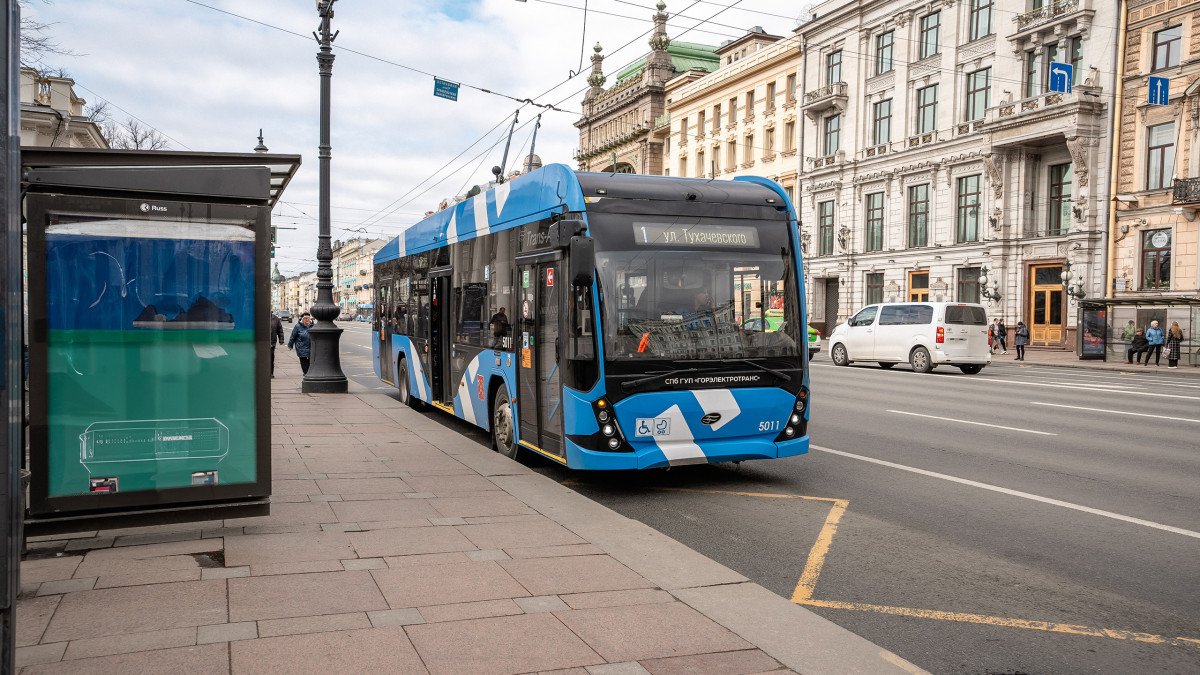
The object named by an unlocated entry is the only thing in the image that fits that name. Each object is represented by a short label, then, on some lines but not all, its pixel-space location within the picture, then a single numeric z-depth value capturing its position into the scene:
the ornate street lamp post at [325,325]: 16.58
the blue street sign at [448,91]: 22.27
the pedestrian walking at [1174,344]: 29.19
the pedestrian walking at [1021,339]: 33.50
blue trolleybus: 7.93
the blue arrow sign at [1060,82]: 34.04
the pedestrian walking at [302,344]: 20.78
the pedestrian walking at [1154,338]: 29.23
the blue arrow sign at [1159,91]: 31.33
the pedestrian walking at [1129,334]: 30.92
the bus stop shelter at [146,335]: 5.43
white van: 23.89
